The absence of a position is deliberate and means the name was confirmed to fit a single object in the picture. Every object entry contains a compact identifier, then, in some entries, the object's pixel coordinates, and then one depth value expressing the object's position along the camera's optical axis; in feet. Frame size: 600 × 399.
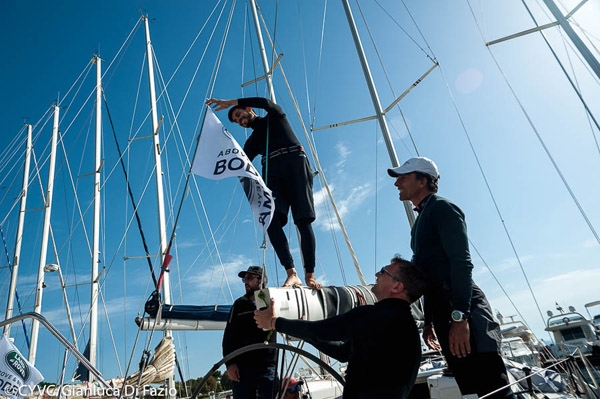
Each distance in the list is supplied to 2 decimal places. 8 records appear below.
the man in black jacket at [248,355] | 10.27
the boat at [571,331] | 67.92
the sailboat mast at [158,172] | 34.05
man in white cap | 6.66
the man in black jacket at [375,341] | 5.60
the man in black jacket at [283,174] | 11.02
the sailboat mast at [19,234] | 50.86
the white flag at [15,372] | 21.15
